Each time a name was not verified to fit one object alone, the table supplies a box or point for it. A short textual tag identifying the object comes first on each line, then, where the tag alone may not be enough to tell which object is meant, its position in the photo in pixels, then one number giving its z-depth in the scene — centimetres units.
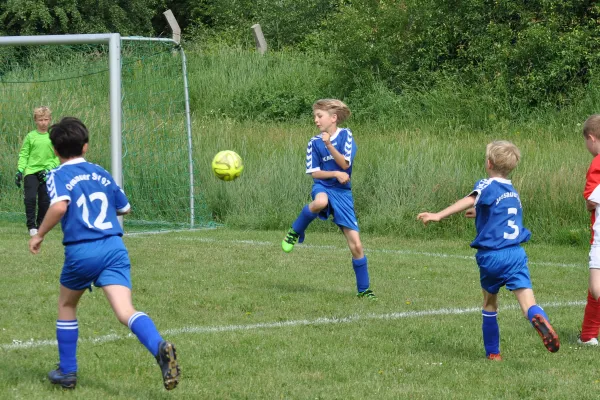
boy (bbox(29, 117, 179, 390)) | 1048
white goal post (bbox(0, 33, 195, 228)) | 2420
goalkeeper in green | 2481
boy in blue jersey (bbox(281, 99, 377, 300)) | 1712
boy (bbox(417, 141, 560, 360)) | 1203
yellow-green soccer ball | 2019
